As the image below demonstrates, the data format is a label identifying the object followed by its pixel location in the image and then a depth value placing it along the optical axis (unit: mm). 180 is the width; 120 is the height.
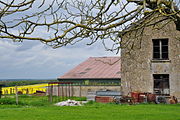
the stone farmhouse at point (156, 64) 24062
